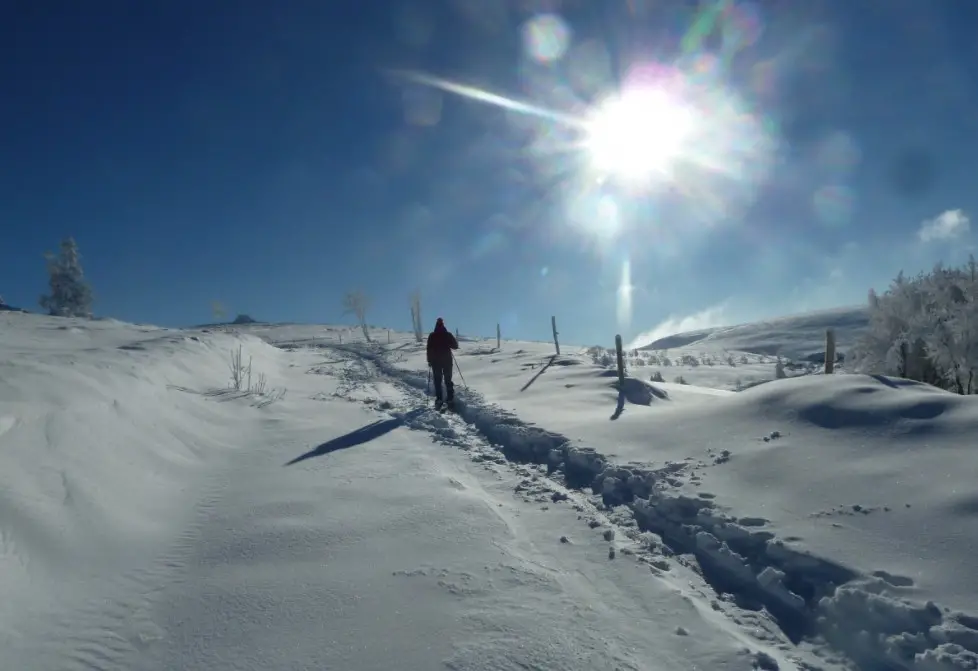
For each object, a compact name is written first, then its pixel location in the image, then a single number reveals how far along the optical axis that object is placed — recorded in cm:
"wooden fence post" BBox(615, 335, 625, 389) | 1233
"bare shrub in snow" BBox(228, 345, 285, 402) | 1251
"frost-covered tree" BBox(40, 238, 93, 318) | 5450
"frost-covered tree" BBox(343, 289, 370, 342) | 6103
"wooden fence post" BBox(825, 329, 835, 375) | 1155
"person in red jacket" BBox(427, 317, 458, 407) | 1255
